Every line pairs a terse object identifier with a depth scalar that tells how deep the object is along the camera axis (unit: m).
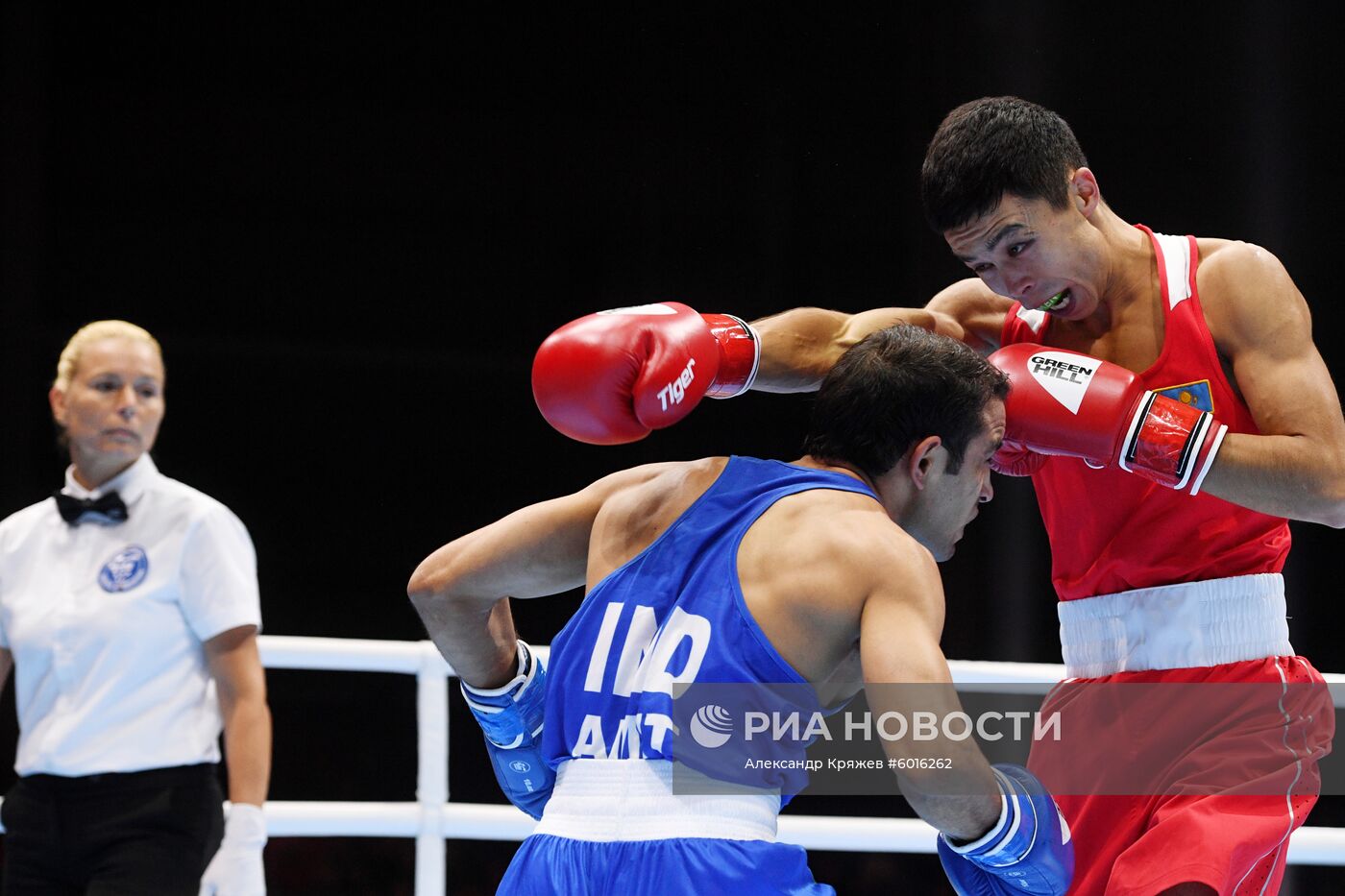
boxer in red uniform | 5.37
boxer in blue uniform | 5.08
